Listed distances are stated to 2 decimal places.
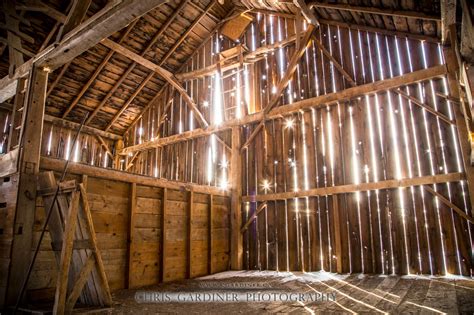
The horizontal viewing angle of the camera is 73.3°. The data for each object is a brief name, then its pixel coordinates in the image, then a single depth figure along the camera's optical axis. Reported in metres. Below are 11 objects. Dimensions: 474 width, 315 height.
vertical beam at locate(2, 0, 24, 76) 5.05
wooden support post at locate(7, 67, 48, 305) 3.82
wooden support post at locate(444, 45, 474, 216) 5.27
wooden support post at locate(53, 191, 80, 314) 3.15
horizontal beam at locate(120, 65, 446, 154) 6.13
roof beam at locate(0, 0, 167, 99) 3.71
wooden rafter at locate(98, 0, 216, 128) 9.19
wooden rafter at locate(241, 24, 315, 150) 7.64
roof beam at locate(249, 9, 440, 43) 6.21
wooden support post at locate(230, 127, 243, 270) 7.37
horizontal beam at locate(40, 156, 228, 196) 4.44
